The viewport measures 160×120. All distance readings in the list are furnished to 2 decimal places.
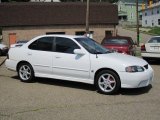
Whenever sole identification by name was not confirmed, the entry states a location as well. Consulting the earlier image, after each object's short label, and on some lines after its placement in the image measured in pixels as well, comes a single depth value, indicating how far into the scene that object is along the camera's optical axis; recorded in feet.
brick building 110.30
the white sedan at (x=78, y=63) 23.06
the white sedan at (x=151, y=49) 40.68
